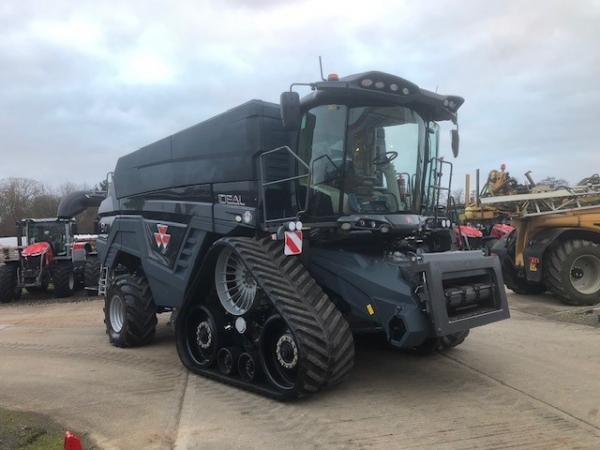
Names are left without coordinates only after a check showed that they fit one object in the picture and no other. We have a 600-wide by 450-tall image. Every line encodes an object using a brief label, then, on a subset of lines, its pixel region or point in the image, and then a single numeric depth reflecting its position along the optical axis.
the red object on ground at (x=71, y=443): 3.51
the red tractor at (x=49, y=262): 15.08
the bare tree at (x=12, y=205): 48.78
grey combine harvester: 4.83
